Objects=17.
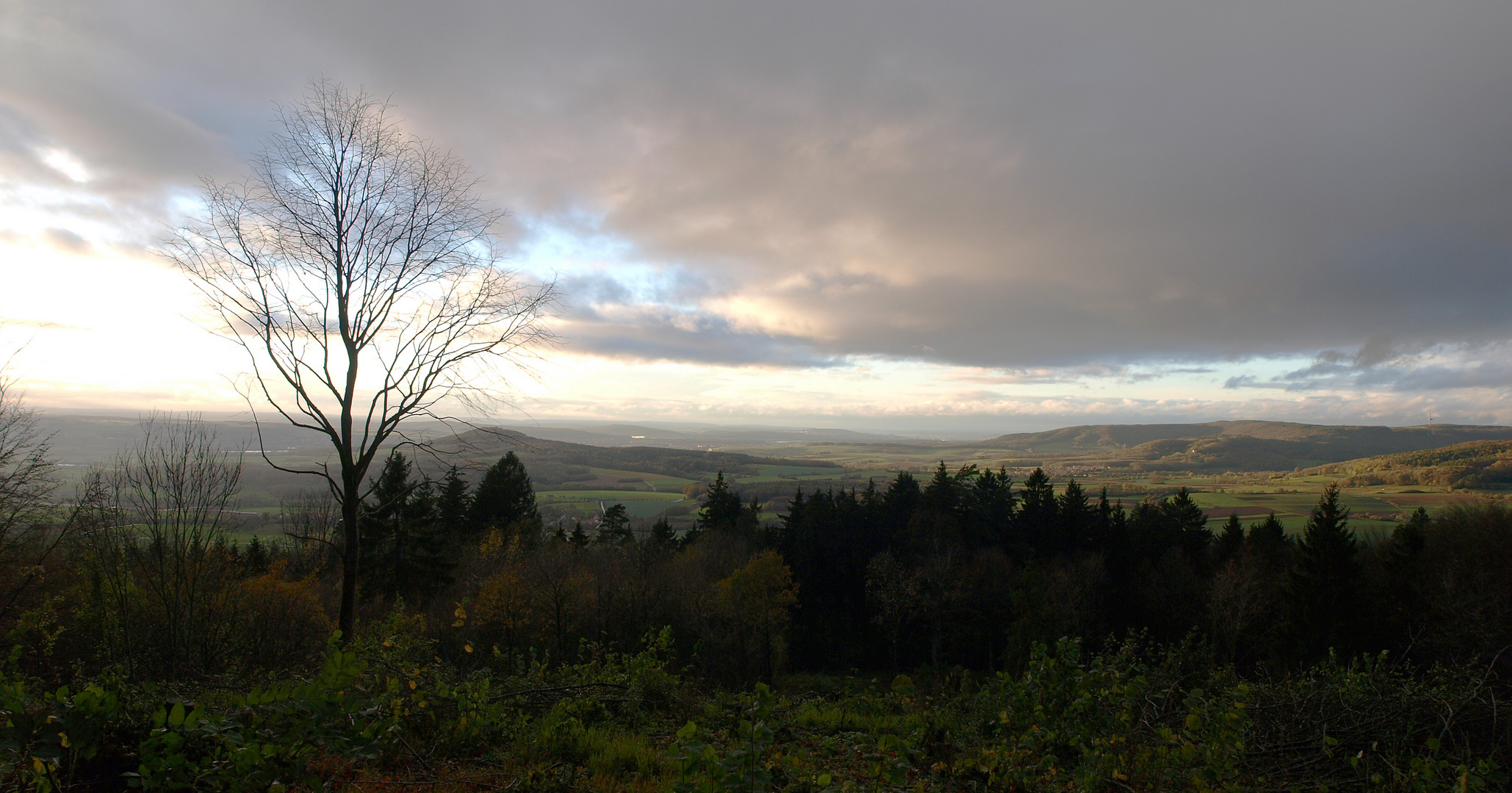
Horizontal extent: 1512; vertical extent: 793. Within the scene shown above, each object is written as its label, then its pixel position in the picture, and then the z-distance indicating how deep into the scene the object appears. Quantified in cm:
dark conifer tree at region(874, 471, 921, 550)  3603
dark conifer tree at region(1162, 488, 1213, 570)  3397
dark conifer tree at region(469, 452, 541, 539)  3597
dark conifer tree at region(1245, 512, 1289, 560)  3177
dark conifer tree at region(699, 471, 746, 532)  4100
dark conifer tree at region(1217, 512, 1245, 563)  3297
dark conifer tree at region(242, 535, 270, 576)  2553
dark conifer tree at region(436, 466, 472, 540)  3491
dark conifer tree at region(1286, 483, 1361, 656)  2395
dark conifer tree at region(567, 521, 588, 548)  3594
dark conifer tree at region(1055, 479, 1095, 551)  3453
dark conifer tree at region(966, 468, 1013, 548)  3525
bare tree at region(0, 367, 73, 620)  1372
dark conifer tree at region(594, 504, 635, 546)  3897
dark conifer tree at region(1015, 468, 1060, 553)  3512
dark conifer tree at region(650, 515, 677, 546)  3859
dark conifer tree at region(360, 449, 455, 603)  2692
